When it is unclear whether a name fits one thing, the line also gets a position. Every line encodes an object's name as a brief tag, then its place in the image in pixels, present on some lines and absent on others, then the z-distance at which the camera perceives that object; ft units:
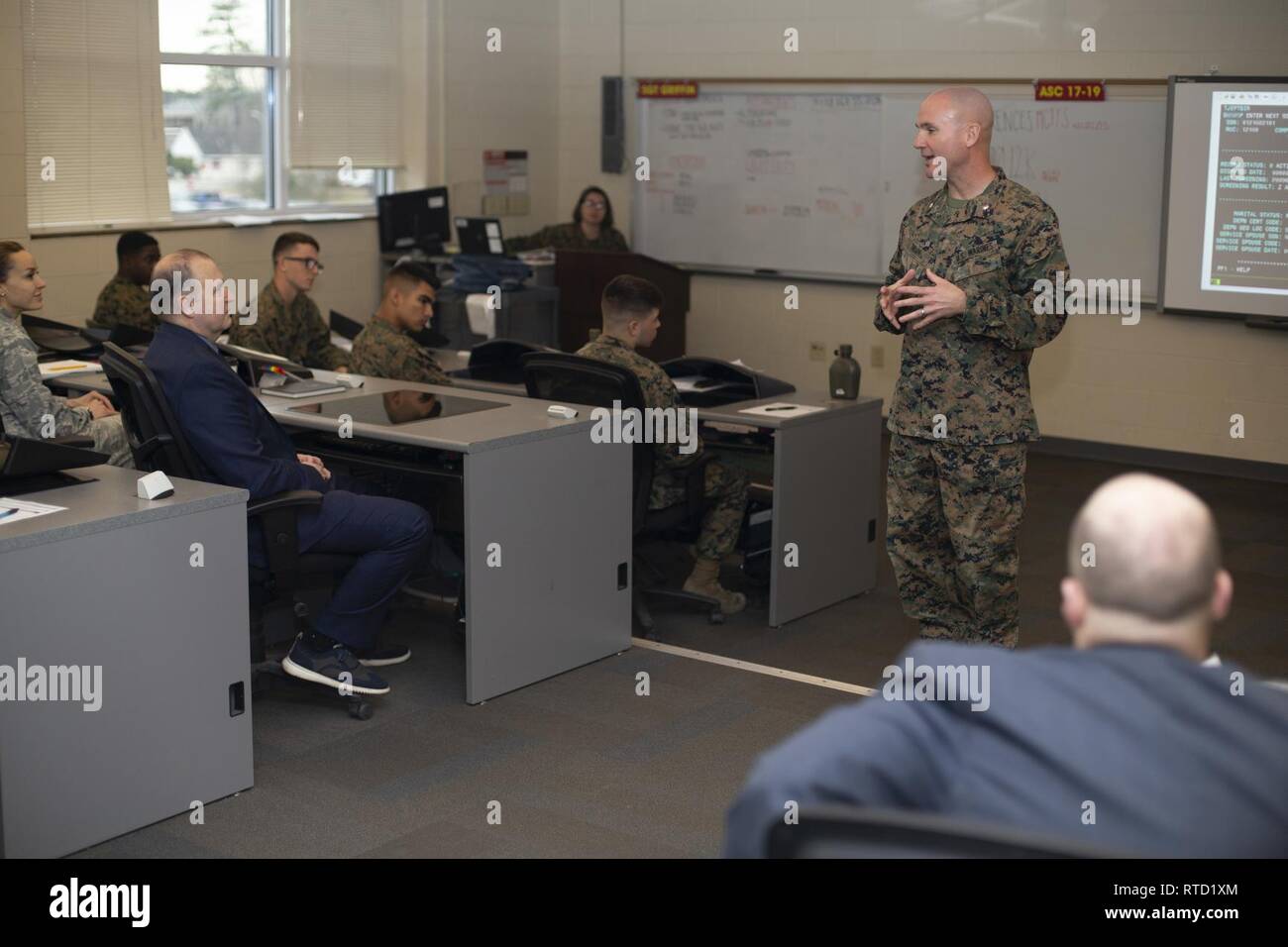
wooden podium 25.52
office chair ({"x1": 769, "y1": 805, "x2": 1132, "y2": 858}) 3.89
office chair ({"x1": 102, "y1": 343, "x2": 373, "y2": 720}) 11.56
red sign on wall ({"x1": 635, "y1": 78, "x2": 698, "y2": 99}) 27.27
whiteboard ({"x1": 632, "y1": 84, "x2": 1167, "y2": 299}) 22.59
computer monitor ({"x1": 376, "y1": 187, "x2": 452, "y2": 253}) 25.84
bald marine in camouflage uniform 11.66
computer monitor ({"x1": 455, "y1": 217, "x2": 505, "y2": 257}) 26.07
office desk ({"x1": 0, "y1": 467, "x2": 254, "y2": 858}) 9.39
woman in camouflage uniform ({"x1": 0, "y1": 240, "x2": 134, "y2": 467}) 13.70
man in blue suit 11.55
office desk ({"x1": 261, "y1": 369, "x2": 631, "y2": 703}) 12.67
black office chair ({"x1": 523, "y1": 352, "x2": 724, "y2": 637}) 13.93
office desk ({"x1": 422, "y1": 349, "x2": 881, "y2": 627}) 15.02
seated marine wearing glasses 18.38
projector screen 20.95
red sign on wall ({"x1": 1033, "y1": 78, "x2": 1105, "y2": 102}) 22.47
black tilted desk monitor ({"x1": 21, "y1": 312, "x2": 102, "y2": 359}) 17.49
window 23.81
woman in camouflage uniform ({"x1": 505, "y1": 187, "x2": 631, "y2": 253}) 27.40
